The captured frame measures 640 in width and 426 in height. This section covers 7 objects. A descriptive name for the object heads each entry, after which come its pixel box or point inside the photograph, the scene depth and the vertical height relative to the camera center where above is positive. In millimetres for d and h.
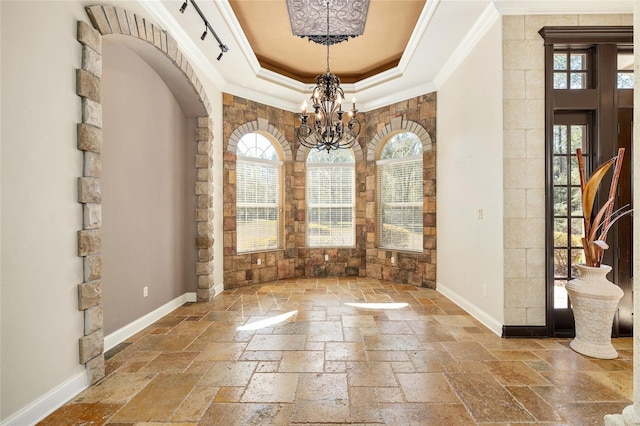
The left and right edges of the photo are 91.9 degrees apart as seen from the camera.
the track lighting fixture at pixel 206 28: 2687 +1873
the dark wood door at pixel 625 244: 2834 -312
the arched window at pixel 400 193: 4953 +297
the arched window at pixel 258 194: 4891 +283
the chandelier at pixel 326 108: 3250 +1093
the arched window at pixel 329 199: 5609 +216
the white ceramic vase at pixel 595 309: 2432 -793
